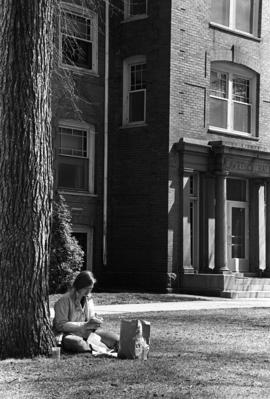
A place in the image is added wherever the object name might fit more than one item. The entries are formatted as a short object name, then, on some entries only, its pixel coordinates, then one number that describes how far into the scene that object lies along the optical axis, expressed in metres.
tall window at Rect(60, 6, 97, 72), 22.80
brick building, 21.81
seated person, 9.35
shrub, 19.59
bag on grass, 8.96
